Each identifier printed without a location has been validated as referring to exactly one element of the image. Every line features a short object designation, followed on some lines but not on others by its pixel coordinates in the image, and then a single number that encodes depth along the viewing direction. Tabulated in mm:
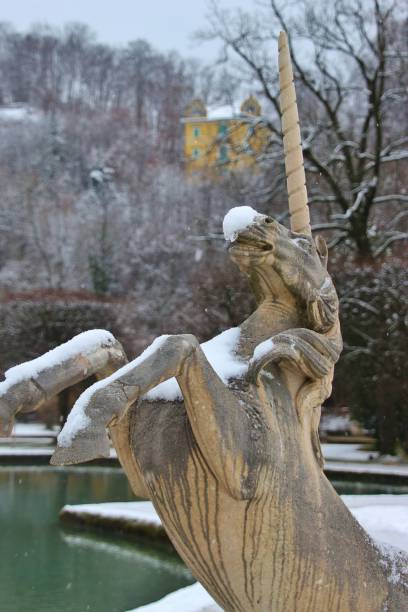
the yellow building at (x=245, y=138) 25156
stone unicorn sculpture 3035
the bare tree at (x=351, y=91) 24172
